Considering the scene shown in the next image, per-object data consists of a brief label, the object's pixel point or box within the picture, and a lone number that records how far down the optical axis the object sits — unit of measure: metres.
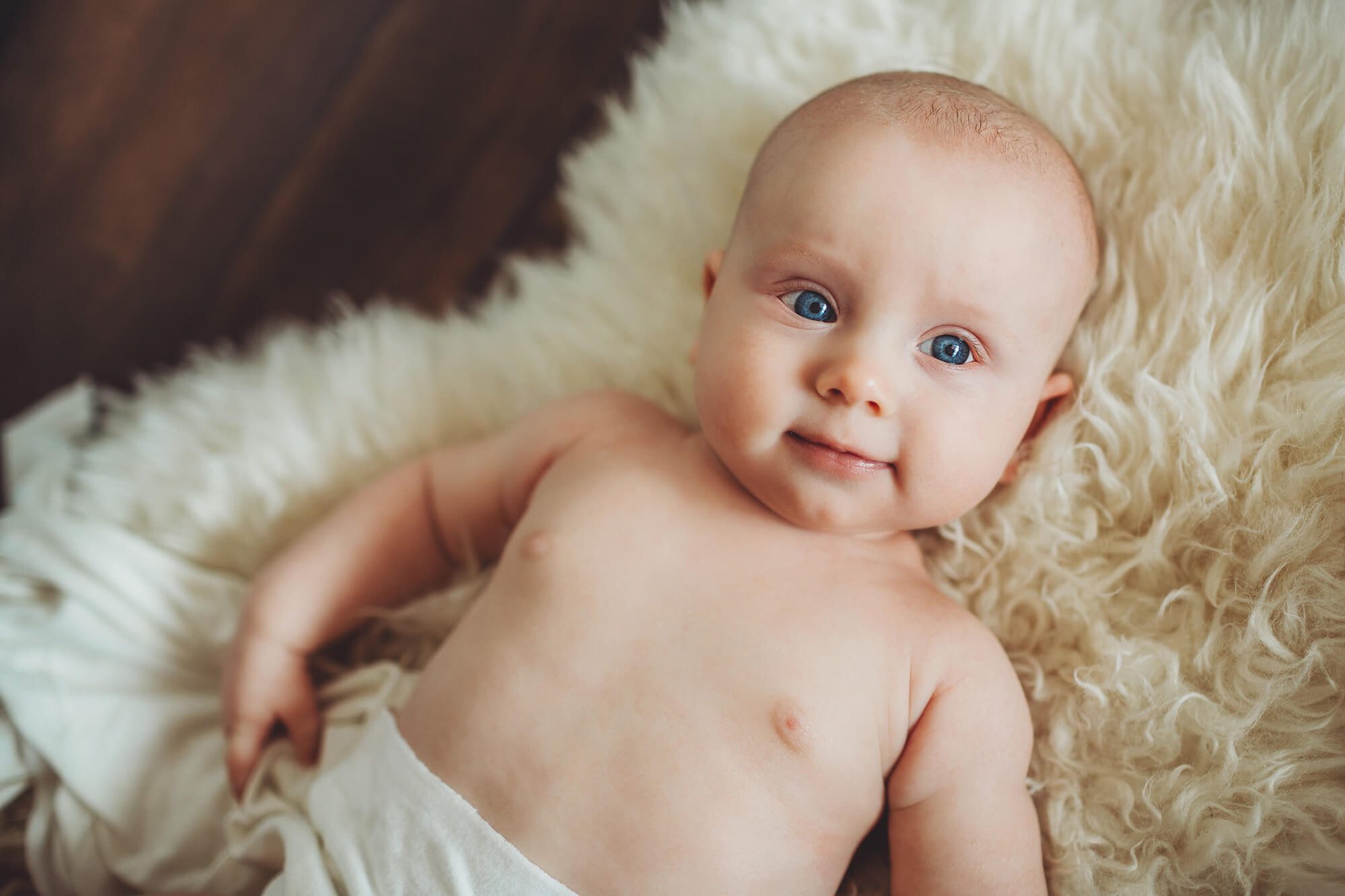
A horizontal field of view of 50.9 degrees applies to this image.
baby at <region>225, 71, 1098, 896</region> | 0.41
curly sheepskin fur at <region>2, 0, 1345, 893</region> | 0.41
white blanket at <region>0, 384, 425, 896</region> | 0.47
